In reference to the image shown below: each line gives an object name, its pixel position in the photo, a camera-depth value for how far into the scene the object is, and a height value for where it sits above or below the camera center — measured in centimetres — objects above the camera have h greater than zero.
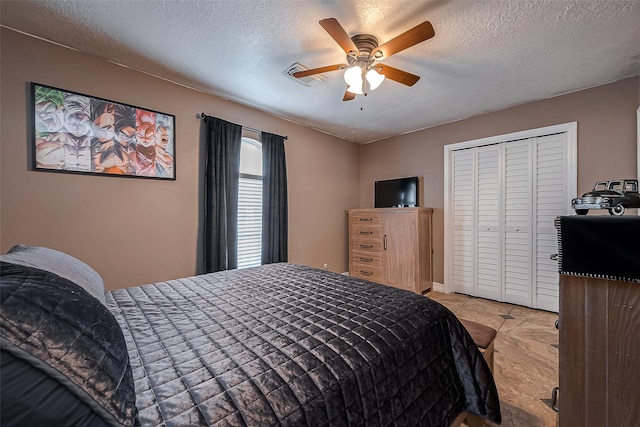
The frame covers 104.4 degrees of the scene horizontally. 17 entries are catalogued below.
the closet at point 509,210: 297 +2
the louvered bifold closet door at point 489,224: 339 -18
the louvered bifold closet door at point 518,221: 316 -13
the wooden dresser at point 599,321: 96 -45
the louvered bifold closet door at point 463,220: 362 -13
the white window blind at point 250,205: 328 +9
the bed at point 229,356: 55 -53
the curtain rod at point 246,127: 285 +110
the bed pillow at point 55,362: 49 -34
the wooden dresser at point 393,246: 366 -56
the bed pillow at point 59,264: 109 -25
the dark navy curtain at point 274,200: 342 +16
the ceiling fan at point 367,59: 166 +116
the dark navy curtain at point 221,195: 284 +19
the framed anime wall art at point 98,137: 200 +68
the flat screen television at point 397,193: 410 +32
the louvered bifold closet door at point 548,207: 294 +5
